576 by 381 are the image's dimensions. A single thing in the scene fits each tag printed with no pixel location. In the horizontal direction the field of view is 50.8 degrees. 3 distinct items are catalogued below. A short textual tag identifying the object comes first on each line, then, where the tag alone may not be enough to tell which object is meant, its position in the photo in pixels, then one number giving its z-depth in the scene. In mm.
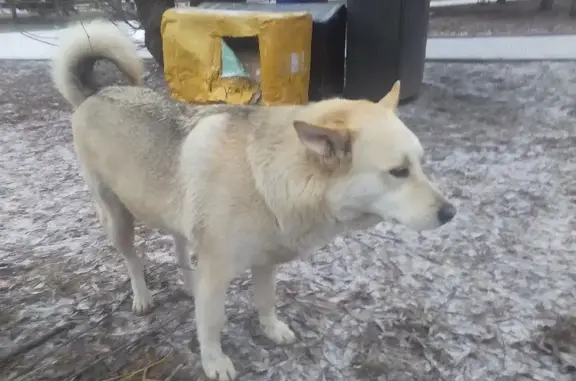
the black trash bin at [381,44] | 3758
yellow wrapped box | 3514
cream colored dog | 1394
